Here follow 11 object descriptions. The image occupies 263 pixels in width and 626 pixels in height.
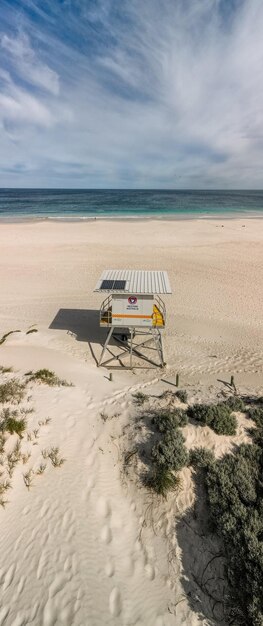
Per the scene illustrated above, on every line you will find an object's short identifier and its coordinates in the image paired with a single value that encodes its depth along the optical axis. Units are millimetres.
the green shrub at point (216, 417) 9852
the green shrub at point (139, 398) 12172
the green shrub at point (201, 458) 8875
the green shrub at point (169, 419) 9750
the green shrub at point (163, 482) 8383
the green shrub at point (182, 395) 11680
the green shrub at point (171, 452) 8688
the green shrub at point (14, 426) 10016
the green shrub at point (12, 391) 11742
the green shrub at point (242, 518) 6367
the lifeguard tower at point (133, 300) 15422
